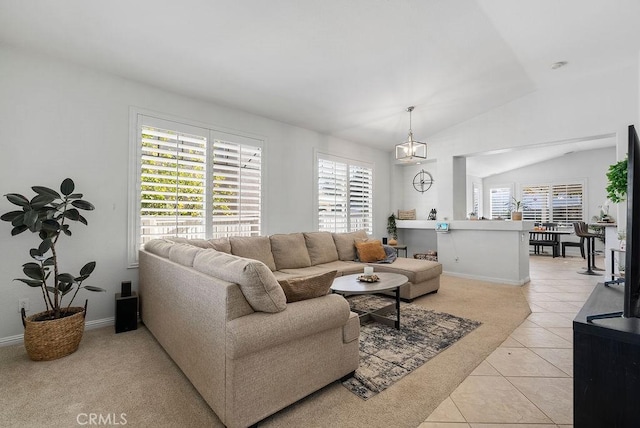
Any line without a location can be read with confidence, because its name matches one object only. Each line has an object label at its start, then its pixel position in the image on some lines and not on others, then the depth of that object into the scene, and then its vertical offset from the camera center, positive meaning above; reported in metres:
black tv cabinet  0.94 -0.51
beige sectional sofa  1.59 -0.72
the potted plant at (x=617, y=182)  3.79 +0.46
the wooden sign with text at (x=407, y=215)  6.85 +0.04
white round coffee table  2.97 -0.73
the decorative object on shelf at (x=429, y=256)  6.23 -0.83
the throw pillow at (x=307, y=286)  1.93 -0.46
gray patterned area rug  2.12 -1.16
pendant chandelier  4.62 +1.07
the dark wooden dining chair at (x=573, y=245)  7.73 -0.76
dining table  8.22 -0.62
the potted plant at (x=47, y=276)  2.40 -0.53
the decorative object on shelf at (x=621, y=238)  4.01 -0.29
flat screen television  1.00 -0.03
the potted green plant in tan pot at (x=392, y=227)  6.78 -0.24
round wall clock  6.96 +0.84
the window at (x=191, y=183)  3.42 +0.43
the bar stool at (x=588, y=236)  5.91 -0.39
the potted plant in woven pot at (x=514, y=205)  9.45 +0.38
